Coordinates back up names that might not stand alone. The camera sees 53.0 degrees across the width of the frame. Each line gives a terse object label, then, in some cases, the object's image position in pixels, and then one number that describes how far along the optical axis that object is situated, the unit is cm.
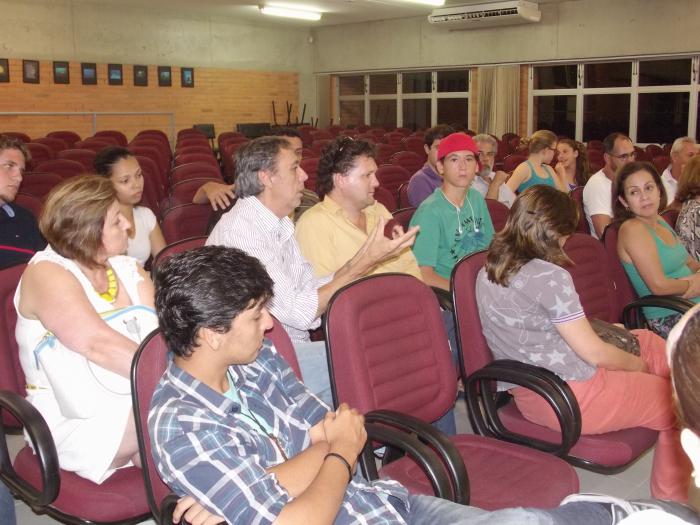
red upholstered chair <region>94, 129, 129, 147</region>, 1094
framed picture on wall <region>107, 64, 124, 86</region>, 1405
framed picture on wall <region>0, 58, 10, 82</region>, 1250
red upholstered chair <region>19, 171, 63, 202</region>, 524
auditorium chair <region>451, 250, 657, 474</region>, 225
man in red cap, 352
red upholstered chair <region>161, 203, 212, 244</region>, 381
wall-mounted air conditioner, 1261
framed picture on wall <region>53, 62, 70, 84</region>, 1330
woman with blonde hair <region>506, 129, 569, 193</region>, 551
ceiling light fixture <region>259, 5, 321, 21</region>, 1361
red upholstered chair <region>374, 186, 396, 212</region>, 468
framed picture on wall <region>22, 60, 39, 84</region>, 1287
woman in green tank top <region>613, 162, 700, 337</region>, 330
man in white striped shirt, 254
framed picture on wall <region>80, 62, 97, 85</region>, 1366
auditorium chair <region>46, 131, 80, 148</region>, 1135
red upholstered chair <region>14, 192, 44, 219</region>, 382
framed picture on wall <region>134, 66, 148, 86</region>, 1445
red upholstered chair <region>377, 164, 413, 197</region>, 600
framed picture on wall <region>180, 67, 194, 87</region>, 1520
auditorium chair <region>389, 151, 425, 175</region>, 765
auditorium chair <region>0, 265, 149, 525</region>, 189
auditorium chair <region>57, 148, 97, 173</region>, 743
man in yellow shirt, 306
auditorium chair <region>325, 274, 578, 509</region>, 202
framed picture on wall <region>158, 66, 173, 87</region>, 1484
